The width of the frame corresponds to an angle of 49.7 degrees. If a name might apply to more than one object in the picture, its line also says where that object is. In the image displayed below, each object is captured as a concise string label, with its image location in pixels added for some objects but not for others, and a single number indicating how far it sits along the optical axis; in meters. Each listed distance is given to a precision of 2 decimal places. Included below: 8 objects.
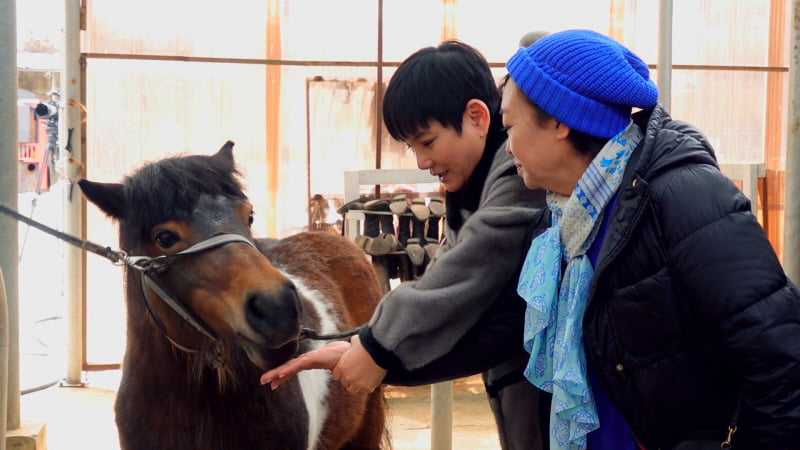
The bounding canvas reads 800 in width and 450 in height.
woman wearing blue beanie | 1.33
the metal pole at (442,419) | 4.44
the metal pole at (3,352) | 2.71
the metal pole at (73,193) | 5.75
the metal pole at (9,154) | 4.11
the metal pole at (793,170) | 4.02
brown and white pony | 2.11
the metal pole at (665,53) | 4.50
